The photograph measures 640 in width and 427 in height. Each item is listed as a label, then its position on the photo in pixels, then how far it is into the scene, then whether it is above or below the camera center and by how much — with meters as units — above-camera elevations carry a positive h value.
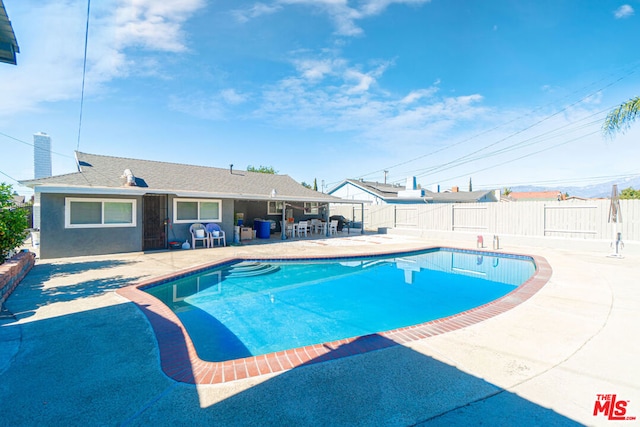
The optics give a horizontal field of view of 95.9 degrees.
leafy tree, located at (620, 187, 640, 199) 30.21 +2.55
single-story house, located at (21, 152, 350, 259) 9.70 +0.40
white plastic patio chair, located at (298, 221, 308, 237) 17.67 -0.87
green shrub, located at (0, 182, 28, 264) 6.45 -0.26
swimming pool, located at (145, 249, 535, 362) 5.07 -2.05
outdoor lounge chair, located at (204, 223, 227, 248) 12.81 -0.93
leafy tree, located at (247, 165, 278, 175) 52.47 +8.32
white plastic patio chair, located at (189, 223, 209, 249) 12.43 -0.95
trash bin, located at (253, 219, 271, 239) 16.05 -0.86
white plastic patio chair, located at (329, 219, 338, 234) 18.99 -0.87
